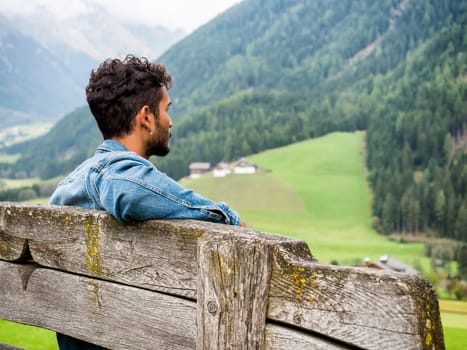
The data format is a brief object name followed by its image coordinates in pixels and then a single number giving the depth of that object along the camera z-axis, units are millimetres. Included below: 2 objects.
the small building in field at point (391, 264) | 64312
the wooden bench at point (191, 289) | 1517
